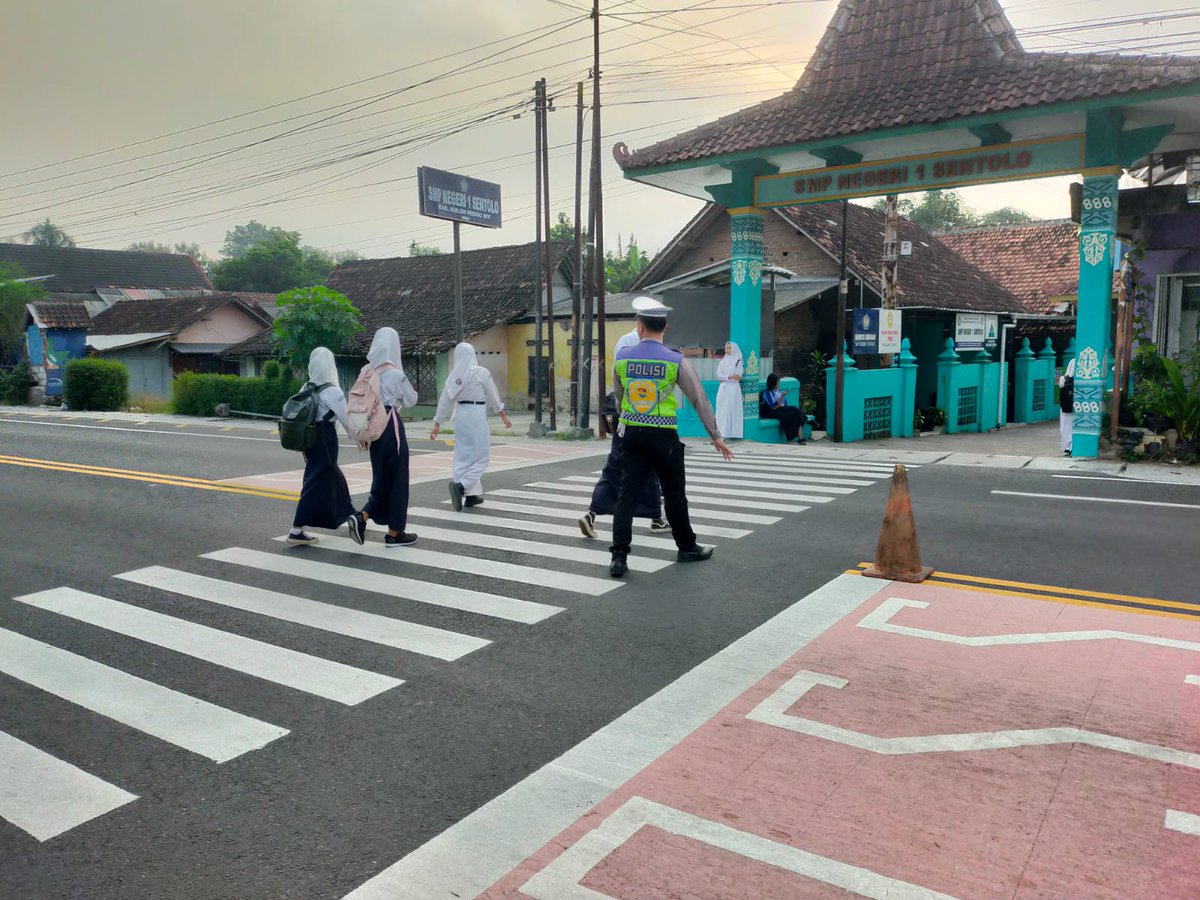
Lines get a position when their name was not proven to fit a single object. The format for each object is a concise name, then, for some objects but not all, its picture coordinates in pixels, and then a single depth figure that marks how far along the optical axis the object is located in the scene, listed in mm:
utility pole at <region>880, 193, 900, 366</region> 19469
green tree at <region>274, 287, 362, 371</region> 27609
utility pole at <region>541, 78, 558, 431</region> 21219
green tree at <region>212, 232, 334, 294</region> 62344
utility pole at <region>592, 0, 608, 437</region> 19084
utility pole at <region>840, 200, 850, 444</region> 17203
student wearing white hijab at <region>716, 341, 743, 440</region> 17188
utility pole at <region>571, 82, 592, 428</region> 20141
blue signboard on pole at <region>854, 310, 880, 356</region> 18250
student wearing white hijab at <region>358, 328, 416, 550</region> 8258
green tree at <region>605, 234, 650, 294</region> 45469
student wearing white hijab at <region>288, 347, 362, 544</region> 8359
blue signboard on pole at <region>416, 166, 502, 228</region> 20453
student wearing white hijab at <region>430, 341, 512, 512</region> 9953
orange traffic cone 6883
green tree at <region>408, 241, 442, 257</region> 62188
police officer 7027
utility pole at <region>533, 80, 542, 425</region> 20886
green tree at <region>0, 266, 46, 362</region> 40812
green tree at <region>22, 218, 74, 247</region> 91250
